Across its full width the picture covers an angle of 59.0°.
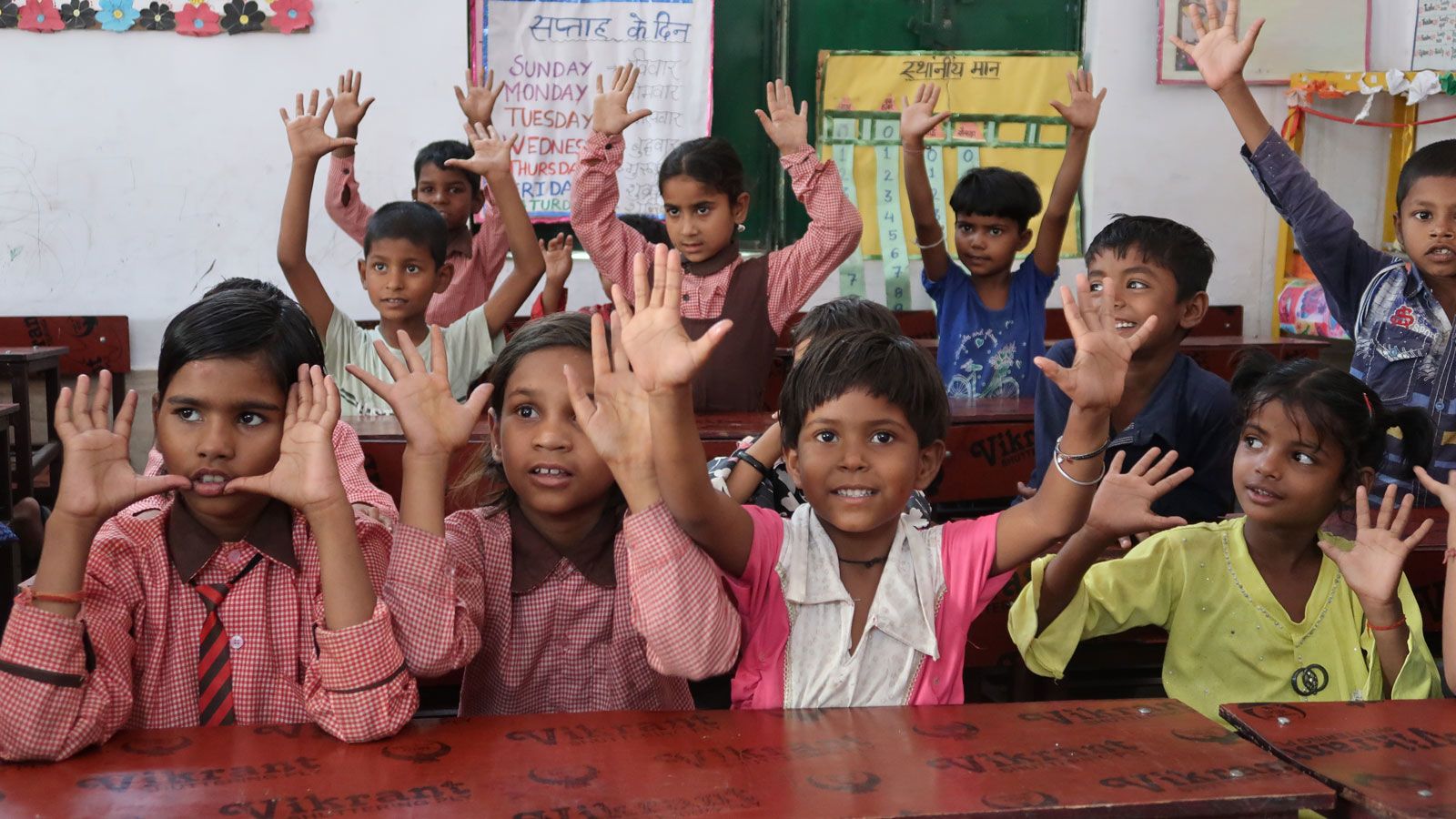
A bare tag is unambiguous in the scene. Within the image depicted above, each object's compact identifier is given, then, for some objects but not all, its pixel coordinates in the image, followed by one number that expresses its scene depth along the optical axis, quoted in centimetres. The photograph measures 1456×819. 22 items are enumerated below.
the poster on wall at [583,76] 541
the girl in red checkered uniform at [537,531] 140
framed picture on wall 577
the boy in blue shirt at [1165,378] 237
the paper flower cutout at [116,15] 511
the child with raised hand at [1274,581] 162
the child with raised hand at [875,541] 147
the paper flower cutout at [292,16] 519
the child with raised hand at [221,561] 125
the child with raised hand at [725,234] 327
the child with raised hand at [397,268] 296
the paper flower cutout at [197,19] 514
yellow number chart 568
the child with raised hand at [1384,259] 235
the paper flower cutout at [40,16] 506
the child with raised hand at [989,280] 358
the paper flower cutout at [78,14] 509
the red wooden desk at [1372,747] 105
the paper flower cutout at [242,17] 516
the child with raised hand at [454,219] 399
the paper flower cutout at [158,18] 513
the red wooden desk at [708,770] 102
